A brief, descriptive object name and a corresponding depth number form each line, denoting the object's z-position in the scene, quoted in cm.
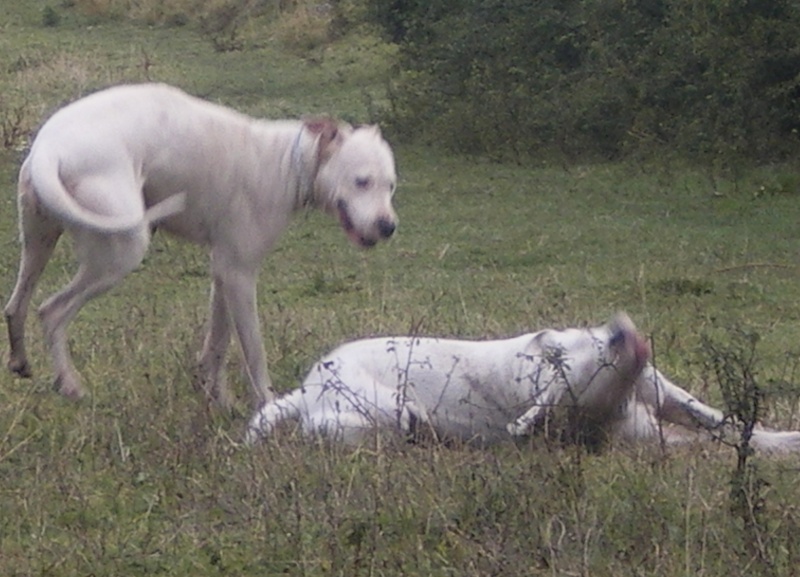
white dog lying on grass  1159
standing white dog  1313
